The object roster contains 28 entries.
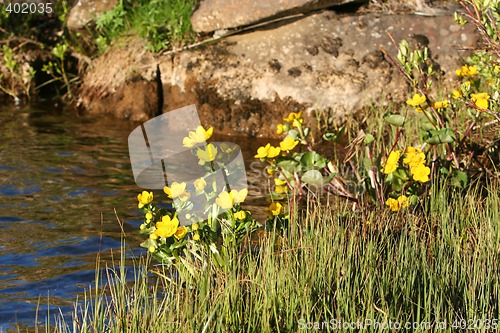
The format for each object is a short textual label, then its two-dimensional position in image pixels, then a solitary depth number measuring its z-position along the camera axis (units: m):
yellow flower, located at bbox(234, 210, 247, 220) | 8.05
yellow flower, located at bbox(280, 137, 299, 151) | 9.33
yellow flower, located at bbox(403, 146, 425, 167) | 9.68
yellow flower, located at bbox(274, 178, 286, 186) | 10.36
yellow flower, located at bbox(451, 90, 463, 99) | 10.77
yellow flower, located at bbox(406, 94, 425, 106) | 10.00
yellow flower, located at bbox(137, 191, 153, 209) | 7.94
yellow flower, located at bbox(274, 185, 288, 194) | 10.49
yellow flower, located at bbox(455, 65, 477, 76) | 11.72
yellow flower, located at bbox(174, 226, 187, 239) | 7.88
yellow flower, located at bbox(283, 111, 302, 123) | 10.27
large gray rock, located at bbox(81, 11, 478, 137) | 15.81
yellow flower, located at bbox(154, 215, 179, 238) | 7.73
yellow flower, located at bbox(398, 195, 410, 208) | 9.55
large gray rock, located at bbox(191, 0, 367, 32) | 15.88
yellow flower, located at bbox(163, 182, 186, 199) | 8.01
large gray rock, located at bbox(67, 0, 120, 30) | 18.70
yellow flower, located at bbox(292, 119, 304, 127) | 10.13
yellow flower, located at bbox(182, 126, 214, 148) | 8.16
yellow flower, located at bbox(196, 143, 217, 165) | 8.23
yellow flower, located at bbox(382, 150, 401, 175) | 9.60
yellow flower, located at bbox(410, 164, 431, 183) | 9.59
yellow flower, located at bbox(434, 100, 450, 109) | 10.47
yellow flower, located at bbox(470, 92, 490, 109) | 9.67
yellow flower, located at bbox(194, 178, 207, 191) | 8.20
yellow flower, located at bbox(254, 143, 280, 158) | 9.27
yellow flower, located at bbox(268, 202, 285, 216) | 8.97
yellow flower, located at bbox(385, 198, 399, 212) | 9.71
